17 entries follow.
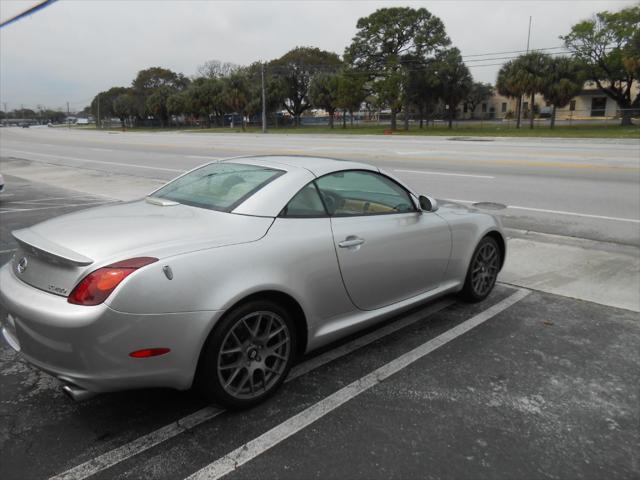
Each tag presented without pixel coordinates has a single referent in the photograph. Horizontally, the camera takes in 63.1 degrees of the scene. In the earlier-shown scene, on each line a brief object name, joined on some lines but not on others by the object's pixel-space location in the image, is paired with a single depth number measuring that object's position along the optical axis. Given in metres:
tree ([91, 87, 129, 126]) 115.88
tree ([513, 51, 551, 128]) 42.47
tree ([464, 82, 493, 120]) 76.31
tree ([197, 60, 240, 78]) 101.51
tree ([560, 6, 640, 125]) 43.38
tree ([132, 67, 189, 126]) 97.94
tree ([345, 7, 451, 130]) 52.28
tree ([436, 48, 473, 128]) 51.03
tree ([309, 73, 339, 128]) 57.18
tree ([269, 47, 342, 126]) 73.50
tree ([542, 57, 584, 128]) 41.97
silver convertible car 2.55
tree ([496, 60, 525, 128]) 43.03
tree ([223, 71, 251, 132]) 68.00
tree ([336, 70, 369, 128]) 53.50
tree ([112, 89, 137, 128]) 98.56
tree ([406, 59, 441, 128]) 50.81
